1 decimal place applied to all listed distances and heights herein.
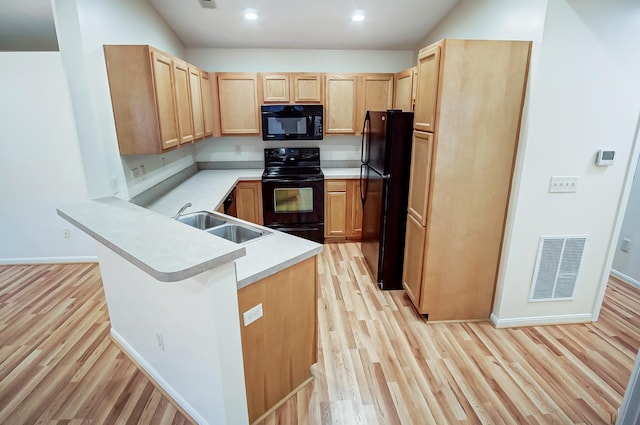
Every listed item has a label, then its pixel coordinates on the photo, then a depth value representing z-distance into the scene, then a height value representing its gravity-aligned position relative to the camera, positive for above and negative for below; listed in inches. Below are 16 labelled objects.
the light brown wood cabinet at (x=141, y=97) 87.5 +5.8
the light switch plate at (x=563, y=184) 91.5 -16.8
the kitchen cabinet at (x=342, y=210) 164.6 -44.1
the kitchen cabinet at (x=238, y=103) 157.9 +7.9
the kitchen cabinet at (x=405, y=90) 139.7 +13.5
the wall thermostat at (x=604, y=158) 90.3 -9.6
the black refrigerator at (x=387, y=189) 111.3 -24.5
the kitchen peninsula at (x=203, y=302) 53.4 -35.2
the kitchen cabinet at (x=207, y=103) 145.4 +7.2
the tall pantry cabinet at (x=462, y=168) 85.4 -13.0
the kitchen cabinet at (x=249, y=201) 161.8 -38.9
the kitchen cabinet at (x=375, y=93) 162.9 +13.3
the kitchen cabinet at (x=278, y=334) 63.6 -43.7
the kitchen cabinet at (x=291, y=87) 159.3 +15.4
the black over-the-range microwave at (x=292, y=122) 160.2 -1.0
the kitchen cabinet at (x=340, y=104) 162.1 +7.9
